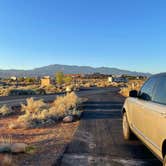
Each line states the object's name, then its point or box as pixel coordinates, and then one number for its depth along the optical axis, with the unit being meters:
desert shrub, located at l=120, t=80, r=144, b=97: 20.67
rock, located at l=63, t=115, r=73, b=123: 8.30
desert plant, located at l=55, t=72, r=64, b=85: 50.42
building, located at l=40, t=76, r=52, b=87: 48.04
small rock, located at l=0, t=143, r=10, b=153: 4.27
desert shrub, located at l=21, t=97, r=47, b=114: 11.14
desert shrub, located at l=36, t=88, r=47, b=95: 26.82
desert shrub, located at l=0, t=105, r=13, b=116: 11.23
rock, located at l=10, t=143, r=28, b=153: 4.34
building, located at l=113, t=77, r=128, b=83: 67.97
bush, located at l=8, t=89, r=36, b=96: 25.55
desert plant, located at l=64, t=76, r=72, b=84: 52.36
